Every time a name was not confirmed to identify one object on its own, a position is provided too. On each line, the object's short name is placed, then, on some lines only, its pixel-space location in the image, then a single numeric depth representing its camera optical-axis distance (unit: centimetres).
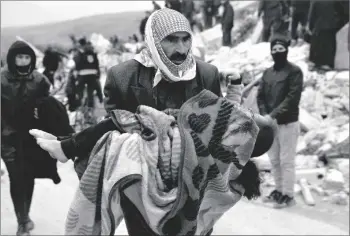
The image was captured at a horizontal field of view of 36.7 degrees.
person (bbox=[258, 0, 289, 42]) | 1369
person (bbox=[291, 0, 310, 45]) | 1352
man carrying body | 245
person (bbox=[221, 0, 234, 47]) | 1582
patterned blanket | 237
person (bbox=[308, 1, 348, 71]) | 1093
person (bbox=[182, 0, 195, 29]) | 1755
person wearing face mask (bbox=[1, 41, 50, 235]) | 462
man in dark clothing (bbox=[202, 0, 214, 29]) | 1862
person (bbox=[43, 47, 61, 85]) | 736
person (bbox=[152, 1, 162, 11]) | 1192
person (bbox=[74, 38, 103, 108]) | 964
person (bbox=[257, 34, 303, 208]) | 565
